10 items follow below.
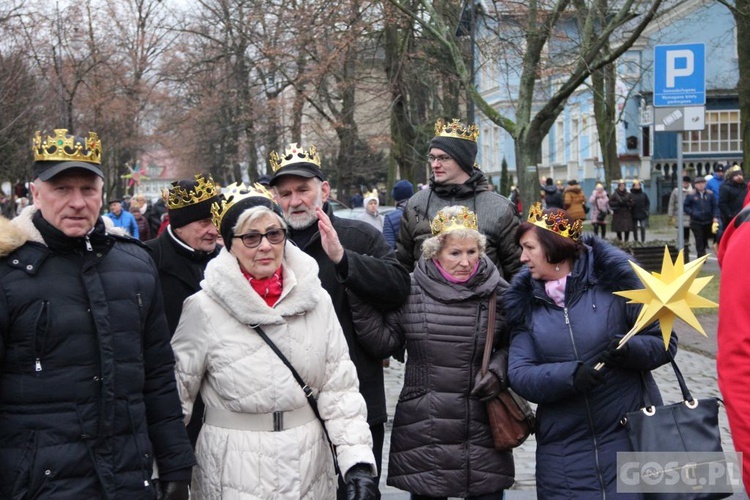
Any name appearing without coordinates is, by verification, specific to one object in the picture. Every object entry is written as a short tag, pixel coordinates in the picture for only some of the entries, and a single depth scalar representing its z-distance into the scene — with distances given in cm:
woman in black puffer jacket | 475
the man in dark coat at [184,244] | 491
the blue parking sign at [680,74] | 1193
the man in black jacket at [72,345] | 328
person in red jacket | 296
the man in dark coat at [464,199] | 594
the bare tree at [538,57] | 1554
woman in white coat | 386
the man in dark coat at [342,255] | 474
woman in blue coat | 432
